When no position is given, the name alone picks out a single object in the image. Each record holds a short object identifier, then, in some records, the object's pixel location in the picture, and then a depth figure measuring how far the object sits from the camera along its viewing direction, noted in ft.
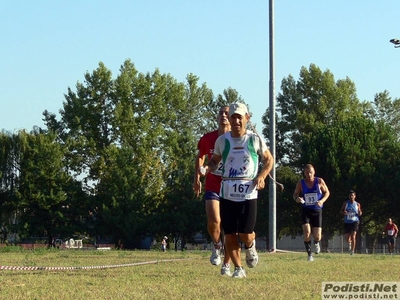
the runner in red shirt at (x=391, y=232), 138.92
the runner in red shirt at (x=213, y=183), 40.14
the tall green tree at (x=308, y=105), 268.62
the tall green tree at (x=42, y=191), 231.91
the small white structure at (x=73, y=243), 257.92
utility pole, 102.32
